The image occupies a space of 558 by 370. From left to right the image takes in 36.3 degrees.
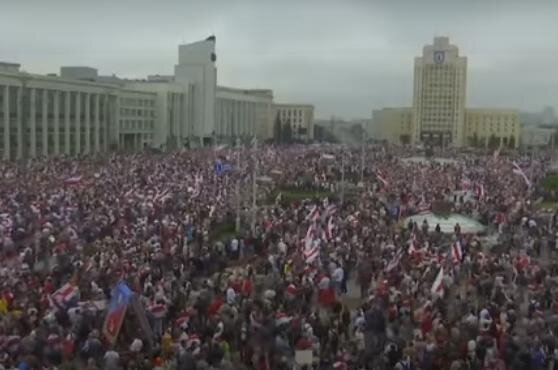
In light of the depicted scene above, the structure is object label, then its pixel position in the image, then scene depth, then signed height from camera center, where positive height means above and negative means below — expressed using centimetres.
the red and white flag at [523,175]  3778 -200
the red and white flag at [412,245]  1981 -284
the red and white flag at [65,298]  1353 -286
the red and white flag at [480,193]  3387 -247
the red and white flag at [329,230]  2217 -273
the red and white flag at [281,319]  1338 -306
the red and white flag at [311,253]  1838 -276
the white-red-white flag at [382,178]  3768 -226
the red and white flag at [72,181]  3244 -234
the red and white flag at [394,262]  1814 -287
